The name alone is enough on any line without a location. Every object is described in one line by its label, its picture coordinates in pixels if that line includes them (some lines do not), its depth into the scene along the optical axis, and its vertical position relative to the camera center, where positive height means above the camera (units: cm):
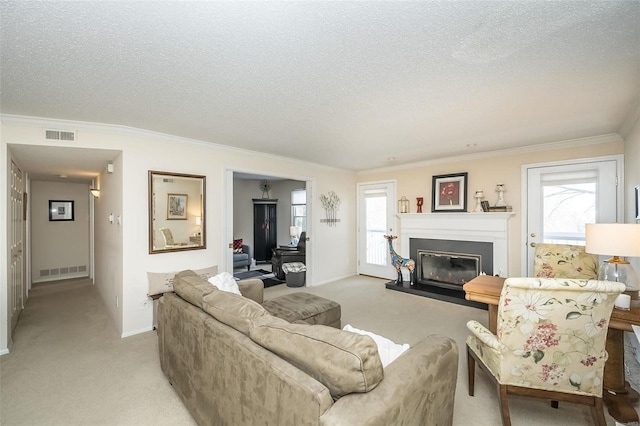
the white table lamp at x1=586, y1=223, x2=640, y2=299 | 196 -27
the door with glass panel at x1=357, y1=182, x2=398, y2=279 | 582 -31
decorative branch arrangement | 562 +11
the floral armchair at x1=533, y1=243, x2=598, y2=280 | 285 -54
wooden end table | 178 -115
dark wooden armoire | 809 -48
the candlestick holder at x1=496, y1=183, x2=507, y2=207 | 436 +26
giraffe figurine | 506 -94
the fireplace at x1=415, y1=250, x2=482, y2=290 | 472 -101
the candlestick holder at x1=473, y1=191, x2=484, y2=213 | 453 +18
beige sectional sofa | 102 -69
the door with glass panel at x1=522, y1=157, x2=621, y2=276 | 358 +16
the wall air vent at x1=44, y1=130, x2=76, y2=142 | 289 +81
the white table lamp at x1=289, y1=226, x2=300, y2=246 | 721 -62
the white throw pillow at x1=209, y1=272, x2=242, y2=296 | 239 -62
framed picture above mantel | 480 +32
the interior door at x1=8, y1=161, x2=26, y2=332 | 306 -40
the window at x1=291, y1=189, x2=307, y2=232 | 802 +10
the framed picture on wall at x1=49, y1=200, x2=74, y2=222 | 573 +5
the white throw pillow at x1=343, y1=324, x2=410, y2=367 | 133 -69
